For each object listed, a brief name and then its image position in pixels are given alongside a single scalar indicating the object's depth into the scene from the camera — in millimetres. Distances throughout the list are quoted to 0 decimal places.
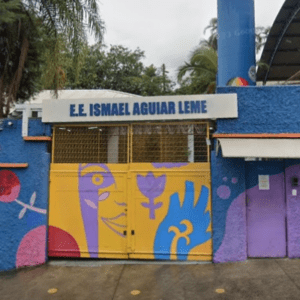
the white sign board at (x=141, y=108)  5996
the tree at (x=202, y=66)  13407
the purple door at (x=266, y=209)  5980
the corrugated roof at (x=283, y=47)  14923
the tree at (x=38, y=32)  7844
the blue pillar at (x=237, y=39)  10578
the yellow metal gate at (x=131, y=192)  6078
